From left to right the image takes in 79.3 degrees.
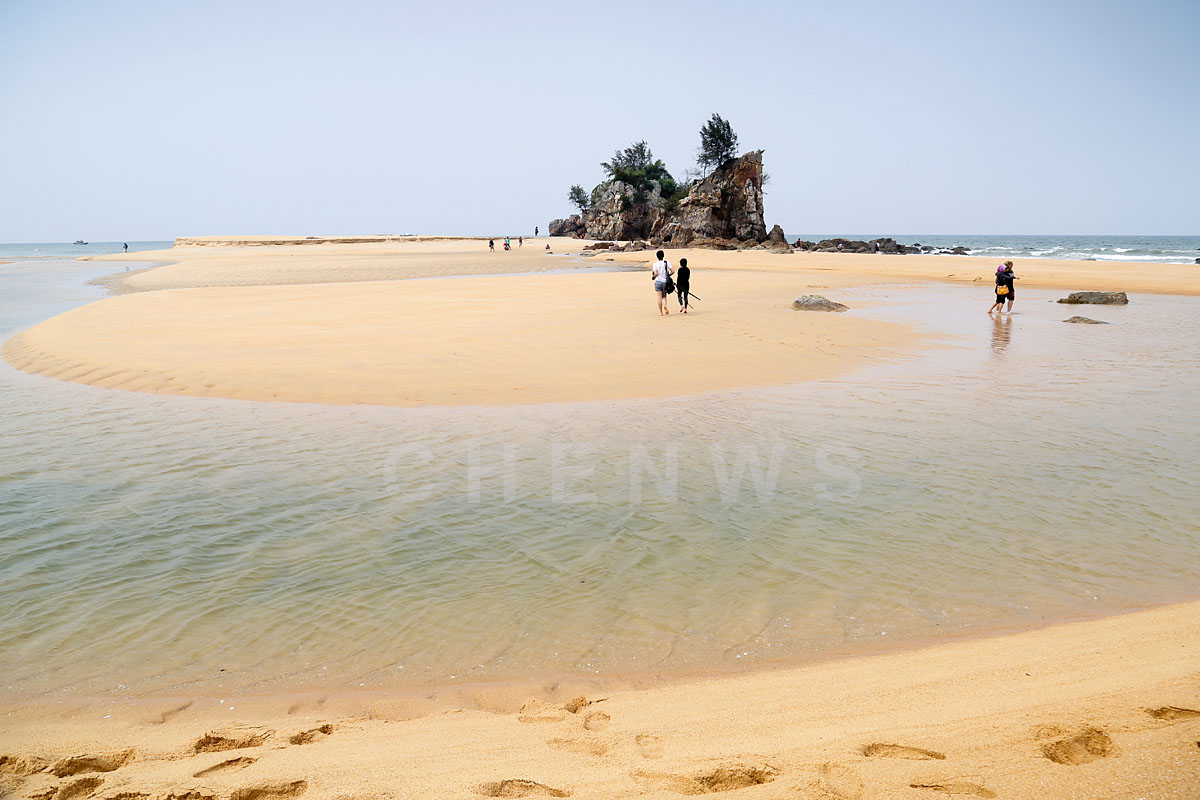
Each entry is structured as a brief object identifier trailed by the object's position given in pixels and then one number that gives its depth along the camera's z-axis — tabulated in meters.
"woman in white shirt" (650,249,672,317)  20.31
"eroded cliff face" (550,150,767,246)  73.88
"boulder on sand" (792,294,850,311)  21.77
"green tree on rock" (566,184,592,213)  129.12
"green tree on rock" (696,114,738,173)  80.00
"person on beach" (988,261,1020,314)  20.58
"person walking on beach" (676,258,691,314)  20.77
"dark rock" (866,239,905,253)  68.81
